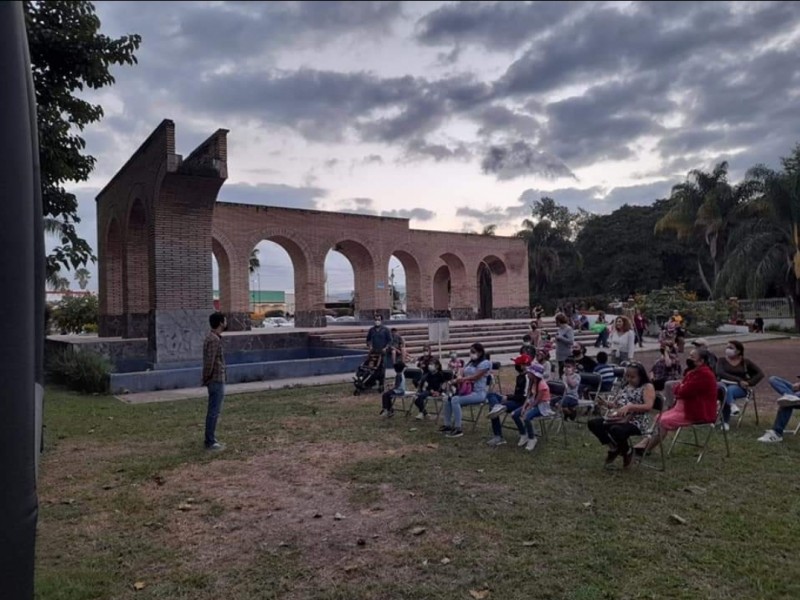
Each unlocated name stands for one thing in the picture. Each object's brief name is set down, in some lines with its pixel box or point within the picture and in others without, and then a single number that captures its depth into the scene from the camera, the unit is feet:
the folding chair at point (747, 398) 25.03
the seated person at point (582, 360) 29.01
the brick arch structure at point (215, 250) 49.08
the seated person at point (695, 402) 18.99
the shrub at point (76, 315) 97.14
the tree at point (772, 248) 83.51
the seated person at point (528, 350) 26.41
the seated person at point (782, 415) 21.72
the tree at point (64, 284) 171.73
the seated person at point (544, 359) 26.26
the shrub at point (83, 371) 39.58
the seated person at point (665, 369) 26.58
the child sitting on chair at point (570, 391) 24.11
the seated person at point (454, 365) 27.66
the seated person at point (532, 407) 21.53
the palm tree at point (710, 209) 107.14
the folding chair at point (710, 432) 19.73
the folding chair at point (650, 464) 18.29
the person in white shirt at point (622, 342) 31.65
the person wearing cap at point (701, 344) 21.05
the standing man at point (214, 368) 21.83
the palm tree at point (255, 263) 152.37
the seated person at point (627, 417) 18.31
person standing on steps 35.83
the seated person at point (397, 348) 35.50
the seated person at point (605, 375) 27.58
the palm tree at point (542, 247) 143.74
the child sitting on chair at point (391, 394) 28.40
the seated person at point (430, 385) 27.51
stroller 35.91
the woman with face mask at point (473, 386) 24.43
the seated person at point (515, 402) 22.48
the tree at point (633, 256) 140.15
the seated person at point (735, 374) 24.43
